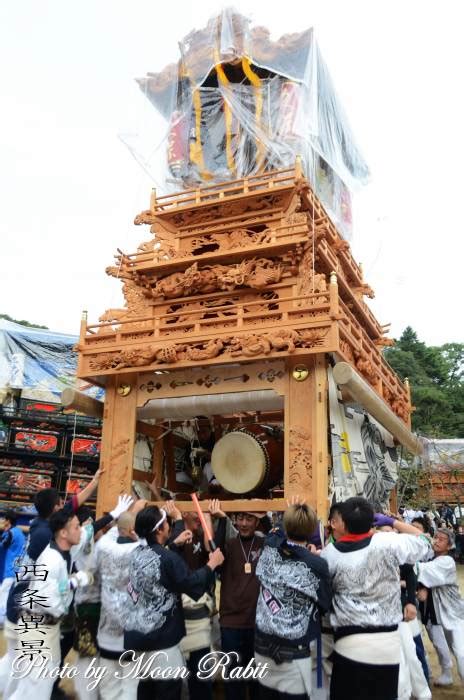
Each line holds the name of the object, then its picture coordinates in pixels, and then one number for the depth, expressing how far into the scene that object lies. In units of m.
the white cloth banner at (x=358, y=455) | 7.29
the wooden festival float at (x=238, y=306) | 7.54
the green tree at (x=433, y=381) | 26.84
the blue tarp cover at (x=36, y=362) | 17.81
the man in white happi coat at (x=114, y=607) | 3.72
